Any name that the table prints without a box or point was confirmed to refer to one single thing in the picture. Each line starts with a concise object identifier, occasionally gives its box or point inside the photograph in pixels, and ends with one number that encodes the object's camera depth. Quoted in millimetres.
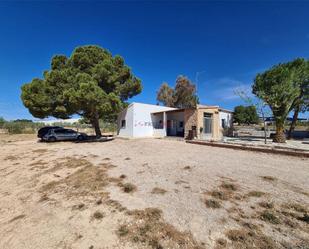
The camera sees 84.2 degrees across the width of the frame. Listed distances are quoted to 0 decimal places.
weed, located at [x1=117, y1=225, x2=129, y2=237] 2962
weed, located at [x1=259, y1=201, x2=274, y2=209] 3738
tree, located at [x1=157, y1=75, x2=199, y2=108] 34281
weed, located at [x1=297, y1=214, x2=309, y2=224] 3199
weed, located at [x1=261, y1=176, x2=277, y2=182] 5379
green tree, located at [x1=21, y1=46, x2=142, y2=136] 15219
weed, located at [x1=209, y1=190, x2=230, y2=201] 4184
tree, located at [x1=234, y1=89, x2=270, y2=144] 13633
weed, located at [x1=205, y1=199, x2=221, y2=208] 3820
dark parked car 17625
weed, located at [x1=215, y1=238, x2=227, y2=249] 2605
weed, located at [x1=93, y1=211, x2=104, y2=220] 3512
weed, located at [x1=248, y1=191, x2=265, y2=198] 4293
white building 20000
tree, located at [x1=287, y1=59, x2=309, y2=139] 14608
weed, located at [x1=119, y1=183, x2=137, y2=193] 4811
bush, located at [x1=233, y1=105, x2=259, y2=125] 46125
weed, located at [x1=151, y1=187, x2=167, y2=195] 4645
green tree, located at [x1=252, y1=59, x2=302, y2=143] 13570
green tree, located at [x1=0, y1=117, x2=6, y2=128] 30656
